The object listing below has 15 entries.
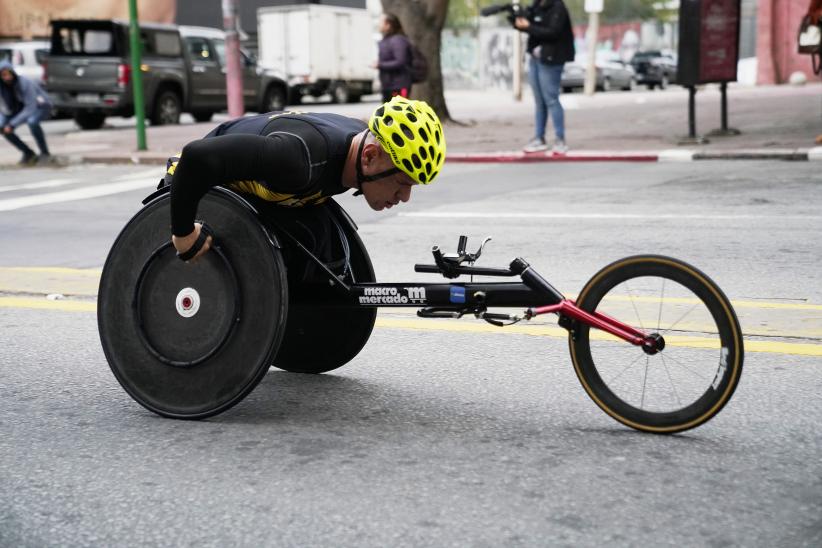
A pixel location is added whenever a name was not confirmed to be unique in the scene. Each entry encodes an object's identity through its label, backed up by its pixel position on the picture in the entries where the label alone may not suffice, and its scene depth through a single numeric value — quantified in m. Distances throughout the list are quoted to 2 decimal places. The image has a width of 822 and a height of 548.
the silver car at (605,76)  41.72
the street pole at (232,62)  16.44
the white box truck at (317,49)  31.80
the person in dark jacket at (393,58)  15.29
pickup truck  21.48
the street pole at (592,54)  34.97
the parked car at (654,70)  44.28
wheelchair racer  3.62
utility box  14.32
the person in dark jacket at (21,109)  15.54
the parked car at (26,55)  24.42
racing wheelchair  3.72
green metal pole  15.91
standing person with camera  13.06
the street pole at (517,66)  34.19
